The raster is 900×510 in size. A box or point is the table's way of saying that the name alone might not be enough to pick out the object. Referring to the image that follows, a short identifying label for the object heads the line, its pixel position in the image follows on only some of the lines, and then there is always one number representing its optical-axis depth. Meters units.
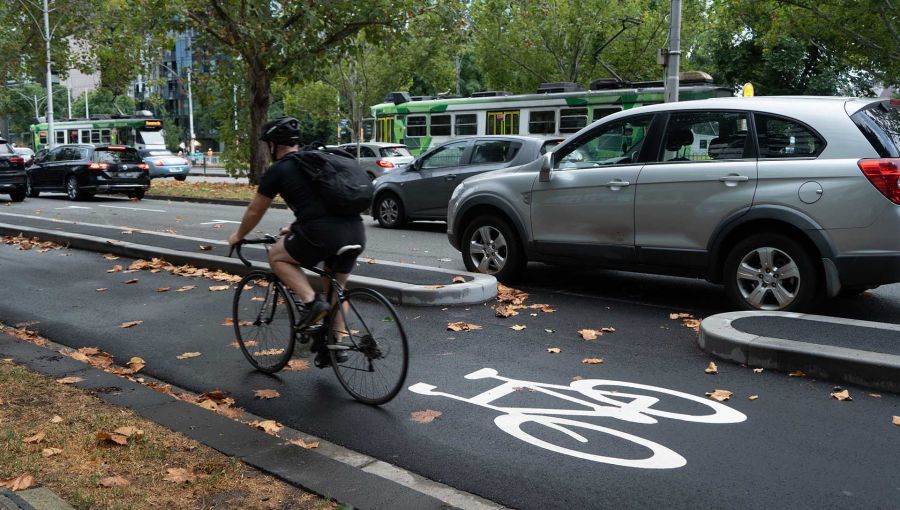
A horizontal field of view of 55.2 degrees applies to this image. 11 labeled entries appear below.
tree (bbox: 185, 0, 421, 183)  23.73
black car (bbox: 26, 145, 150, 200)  24.03
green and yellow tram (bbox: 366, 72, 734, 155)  23.32
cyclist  5.15
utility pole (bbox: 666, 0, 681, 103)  17.14
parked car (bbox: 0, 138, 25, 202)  22.88
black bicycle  5.09
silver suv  6.74
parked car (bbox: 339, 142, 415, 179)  24.77
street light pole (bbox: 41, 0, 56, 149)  40.72
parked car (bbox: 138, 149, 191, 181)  38.31
